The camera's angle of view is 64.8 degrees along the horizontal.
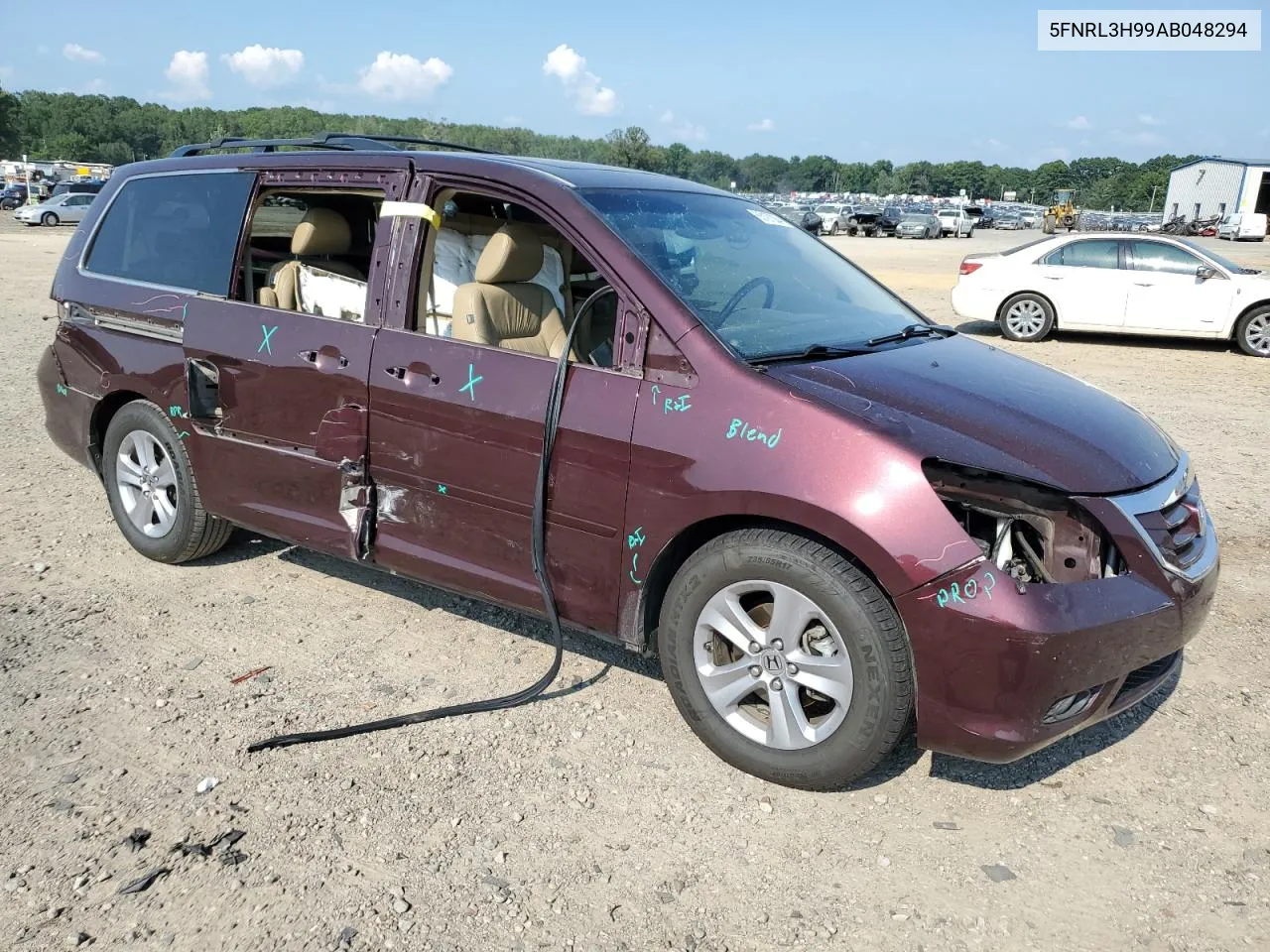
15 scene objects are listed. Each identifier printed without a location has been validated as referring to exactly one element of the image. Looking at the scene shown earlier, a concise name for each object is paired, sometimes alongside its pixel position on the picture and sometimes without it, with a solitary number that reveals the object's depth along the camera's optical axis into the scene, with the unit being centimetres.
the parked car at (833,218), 4984
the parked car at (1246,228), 5181
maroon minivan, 291
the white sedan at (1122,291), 1261
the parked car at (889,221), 4972
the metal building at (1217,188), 6359
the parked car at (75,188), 4234
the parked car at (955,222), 5156
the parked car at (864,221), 5016
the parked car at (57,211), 3850
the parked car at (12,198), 5016
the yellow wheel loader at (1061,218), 6066
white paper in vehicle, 452
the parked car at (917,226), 4850
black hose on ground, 341
